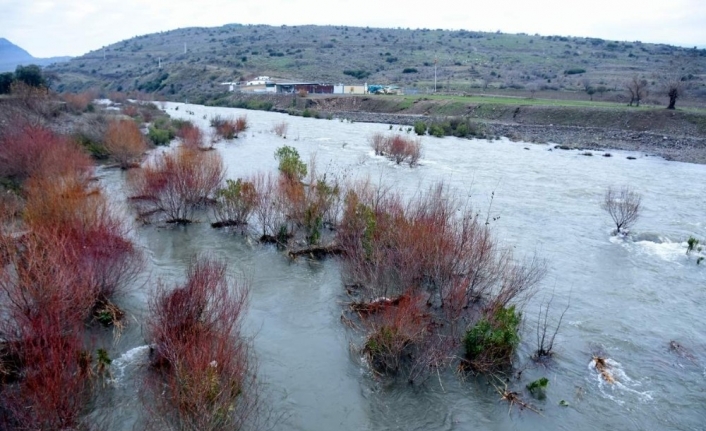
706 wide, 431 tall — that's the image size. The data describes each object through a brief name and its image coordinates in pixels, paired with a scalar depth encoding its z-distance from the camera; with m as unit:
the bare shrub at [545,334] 11.87
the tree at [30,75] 48.91
